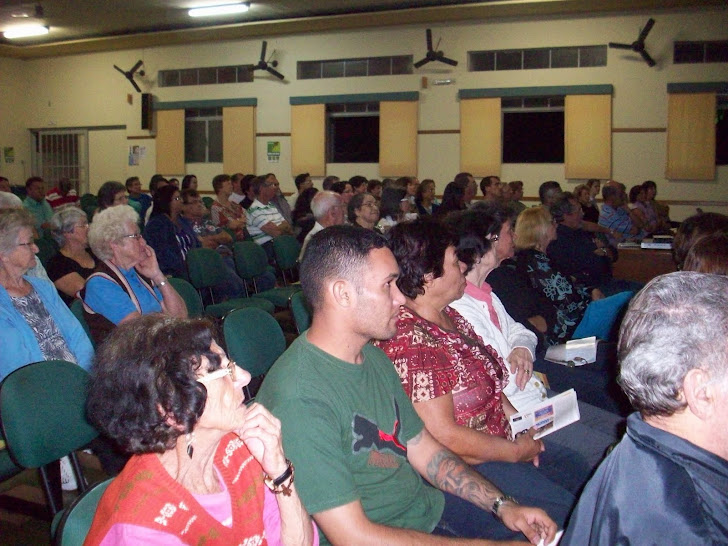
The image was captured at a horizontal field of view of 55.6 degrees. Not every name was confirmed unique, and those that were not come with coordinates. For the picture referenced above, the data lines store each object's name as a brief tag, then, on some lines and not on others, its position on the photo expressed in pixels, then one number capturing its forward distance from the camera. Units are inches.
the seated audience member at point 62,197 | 432.8
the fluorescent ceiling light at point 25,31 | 500.1
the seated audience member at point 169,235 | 229.6
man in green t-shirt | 61.8
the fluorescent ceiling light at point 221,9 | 444.1
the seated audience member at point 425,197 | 389.1
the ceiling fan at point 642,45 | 413.1
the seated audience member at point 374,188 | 391.9
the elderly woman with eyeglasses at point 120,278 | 127.8
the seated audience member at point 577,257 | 190.2
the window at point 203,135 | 550.9
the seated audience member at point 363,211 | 235.6
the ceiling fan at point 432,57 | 457.7
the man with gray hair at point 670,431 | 43.1
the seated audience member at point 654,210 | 394.6
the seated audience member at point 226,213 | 315.9
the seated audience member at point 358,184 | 371.2
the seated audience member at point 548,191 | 315.7
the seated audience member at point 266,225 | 296.4
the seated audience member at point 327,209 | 240.4
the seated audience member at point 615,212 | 356.8
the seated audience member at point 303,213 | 316.6
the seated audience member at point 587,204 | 370.9
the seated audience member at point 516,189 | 436.1
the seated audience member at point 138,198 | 397.4
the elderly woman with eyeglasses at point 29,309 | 110.0
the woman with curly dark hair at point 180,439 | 50.3
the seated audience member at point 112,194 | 270.5
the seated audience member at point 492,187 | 405.1
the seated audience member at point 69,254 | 161.6
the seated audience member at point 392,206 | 299.3
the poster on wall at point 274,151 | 528.7
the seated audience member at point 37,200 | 357.1
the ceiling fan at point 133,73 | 556.4
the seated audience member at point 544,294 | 145.9
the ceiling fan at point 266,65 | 508.1
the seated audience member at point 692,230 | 129.5
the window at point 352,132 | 504.4
